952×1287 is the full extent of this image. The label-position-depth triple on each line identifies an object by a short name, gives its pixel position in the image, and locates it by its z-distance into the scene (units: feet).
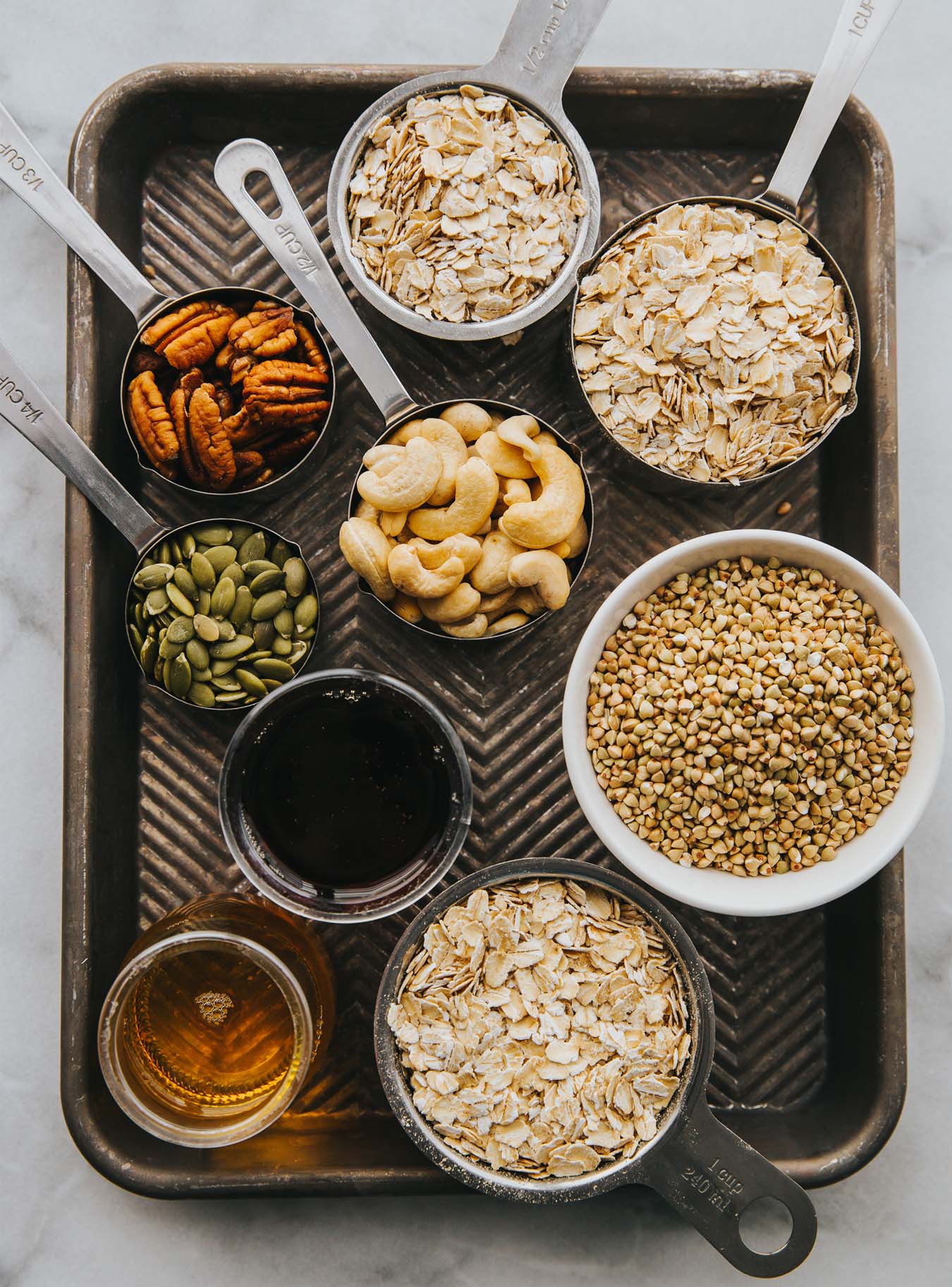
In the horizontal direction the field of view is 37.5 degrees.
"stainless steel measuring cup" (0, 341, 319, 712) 1.31
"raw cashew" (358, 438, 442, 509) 1.28
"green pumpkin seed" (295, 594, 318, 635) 1.34
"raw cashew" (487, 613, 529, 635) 1.32
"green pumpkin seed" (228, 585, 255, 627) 1.32
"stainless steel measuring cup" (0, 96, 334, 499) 1.33
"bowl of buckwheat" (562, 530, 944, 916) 1.26
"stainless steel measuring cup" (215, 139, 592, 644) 1.34
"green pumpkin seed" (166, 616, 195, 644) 1.31
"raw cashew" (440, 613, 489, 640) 1.32
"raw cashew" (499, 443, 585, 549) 1.29
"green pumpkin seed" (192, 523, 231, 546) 1.34
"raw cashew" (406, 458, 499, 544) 1.29
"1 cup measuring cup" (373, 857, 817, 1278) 1.23
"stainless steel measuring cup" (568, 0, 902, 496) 1.32
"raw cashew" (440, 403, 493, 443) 1.33
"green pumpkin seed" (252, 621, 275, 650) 1.32
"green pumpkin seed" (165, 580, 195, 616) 1.32
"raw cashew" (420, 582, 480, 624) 1.30
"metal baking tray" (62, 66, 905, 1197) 1.34
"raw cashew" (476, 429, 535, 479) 1.32
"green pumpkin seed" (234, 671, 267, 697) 1.32
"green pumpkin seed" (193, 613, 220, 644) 1.31
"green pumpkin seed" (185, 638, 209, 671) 1.32
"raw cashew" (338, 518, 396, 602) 1.29
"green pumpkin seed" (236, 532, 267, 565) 1.34
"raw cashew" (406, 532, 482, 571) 1.29
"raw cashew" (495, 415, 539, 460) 1.30
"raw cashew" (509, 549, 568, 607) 1.28
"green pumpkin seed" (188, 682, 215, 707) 1.33
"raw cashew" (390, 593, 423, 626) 1.33
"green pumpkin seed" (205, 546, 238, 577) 1.33
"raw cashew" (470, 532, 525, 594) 1.31
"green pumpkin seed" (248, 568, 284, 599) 1.32
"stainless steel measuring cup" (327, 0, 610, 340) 1.32
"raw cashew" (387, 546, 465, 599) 1.28
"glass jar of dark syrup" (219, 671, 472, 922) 1.33
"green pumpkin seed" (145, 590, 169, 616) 1.32
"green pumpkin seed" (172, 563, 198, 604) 1.33
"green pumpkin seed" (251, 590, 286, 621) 1.32
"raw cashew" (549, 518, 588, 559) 1.32
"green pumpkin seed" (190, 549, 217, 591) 1.32
